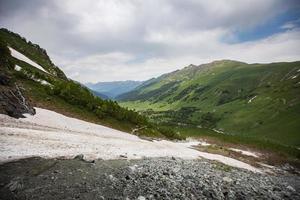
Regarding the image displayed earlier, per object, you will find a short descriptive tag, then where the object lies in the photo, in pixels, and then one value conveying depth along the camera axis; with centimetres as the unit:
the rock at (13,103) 3298
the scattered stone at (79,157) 2354
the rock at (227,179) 2416
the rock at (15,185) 1560
